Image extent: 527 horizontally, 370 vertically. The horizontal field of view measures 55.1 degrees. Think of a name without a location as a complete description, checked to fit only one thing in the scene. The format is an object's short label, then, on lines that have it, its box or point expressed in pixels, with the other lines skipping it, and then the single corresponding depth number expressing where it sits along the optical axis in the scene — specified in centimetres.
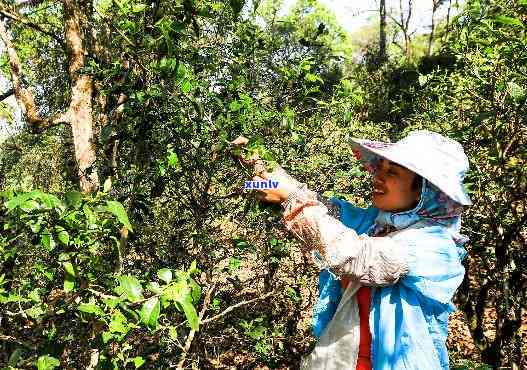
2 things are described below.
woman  156
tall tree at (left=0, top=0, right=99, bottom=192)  285
